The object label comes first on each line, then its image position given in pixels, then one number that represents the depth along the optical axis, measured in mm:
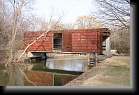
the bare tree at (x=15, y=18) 17484
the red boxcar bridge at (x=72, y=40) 17281
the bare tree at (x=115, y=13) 8094
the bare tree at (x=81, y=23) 30547
